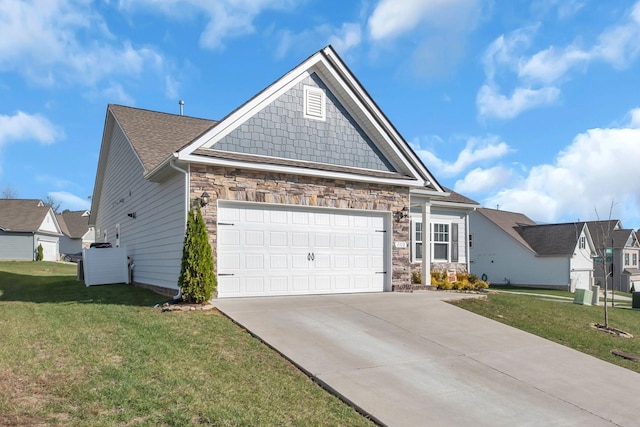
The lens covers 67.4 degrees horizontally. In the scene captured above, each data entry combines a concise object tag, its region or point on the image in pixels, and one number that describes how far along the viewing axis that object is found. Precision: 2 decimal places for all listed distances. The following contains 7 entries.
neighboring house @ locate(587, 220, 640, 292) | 42.91
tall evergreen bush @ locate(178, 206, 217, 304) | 9.92
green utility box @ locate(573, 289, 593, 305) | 17.39
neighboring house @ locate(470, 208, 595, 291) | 32.56
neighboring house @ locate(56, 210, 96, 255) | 49.94
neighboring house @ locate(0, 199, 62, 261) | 37.00
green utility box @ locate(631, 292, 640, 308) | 21.25
